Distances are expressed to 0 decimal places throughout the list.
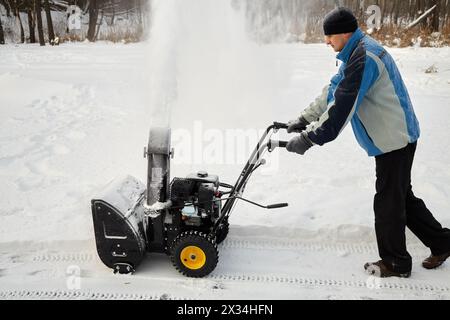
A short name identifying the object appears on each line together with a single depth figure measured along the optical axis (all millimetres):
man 2820
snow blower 3117
